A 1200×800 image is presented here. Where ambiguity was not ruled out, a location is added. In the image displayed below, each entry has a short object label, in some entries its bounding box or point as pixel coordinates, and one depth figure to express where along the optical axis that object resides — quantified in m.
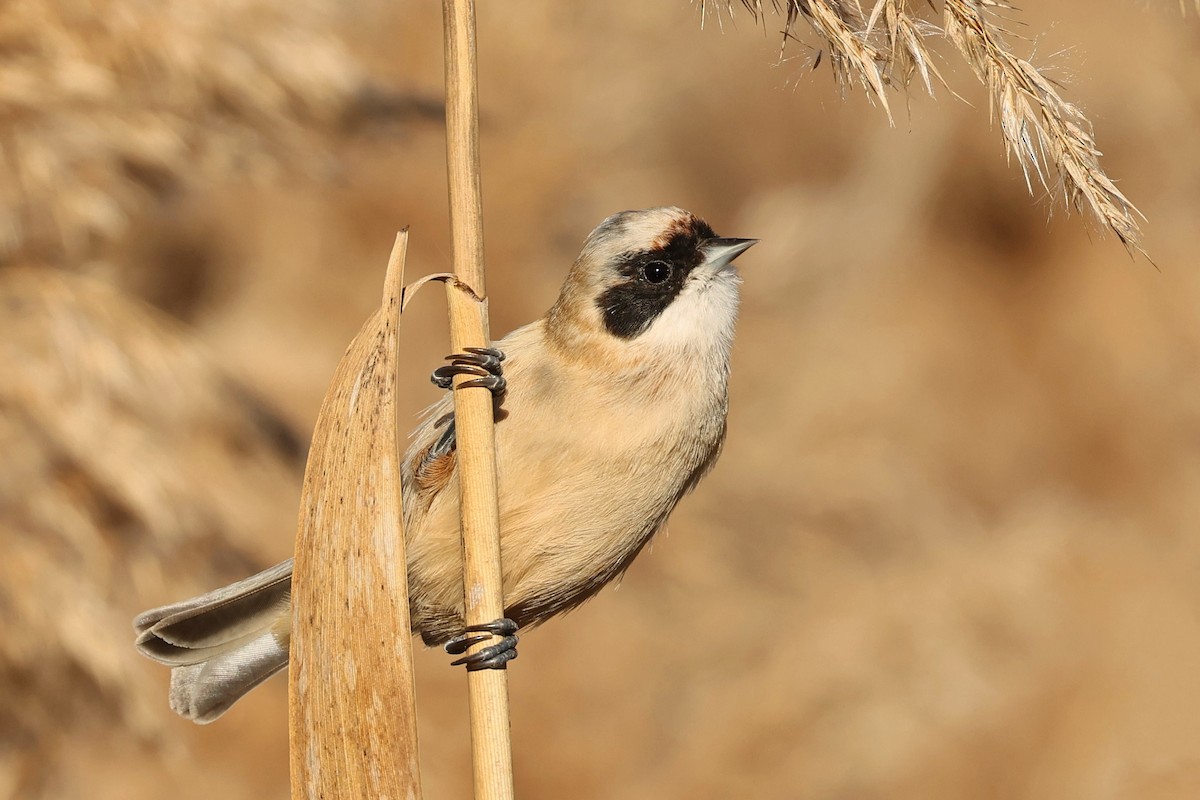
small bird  2.55
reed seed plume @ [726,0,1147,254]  2.50
